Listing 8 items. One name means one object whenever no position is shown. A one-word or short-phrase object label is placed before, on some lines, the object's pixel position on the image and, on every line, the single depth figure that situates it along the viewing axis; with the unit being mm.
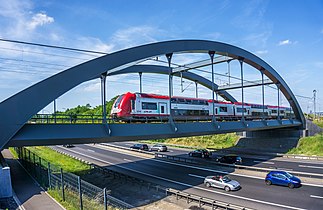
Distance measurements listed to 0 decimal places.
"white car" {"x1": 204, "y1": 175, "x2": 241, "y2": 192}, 19678
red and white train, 26098
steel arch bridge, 12797
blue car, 20109
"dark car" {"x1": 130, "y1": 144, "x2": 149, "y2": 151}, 44922
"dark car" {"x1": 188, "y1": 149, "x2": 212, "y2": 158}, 36031
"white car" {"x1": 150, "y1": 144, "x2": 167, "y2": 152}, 44500
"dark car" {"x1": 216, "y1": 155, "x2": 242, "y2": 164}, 30109
